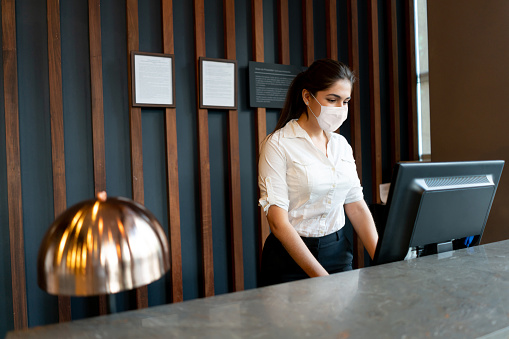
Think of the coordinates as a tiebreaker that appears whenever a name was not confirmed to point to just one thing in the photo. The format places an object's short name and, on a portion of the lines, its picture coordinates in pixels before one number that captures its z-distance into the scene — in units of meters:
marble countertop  0.63
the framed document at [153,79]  2.27
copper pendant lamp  0.54
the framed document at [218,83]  2.46
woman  1.64
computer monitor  1.04
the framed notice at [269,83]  2.65
